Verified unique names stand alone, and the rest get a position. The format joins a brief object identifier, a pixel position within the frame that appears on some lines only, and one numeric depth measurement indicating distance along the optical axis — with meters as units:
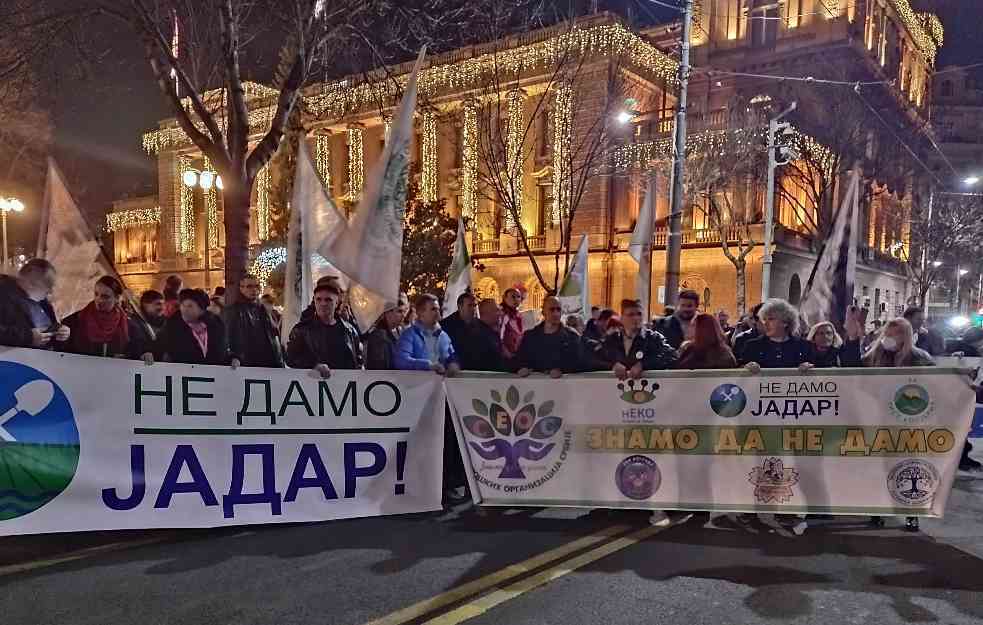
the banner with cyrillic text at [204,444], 4.29
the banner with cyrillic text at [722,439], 4.84
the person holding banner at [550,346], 5.78
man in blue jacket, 5.63
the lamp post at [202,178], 21.56
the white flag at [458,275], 10.16
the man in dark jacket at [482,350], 6.67
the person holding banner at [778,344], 5.64
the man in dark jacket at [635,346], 5.99
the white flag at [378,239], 5.39
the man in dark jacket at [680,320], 7.43
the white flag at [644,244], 11.61
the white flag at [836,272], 7.12
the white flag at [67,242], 6.94
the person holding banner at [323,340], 5.55
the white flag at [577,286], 11.58
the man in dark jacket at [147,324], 6.00
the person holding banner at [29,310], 4.90
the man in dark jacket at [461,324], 6.75
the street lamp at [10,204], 26.69
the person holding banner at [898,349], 5.85
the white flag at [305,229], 5.86
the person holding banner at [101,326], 5.65
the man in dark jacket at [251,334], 5.99
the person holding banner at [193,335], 5.38
